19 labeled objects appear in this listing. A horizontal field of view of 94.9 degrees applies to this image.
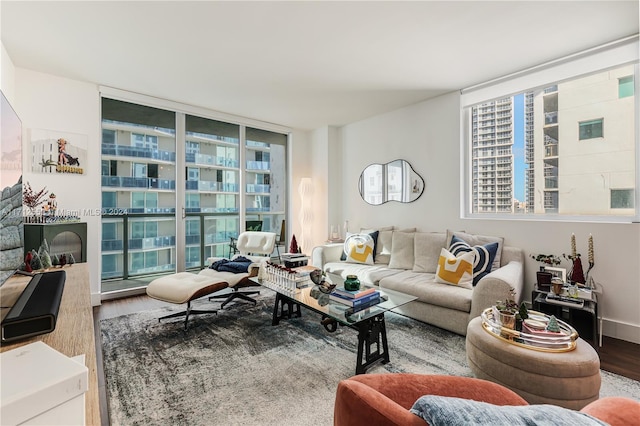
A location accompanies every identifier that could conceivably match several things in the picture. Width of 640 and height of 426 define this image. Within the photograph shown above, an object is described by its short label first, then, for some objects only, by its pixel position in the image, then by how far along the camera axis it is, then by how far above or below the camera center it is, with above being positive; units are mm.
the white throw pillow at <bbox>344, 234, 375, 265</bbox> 3863 -506
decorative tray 1636 -734
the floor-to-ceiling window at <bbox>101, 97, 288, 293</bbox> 3814 +324
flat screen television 1284 +98
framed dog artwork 3148 +667
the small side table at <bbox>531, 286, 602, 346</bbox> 2211 -809
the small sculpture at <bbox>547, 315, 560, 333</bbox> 1729 -682
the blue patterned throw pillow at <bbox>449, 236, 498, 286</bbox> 2899 -443
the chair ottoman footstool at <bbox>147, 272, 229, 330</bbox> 2601 -708
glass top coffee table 2006 -722
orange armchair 696 -580
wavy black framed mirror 4133 +423
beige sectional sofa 2378 -682
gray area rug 1658 -1109
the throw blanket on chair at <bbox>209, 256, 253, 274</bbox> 3266 -613
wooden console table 841 -494
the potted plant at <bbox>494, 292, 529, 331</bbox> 1825 -657
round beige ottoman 1512 -868
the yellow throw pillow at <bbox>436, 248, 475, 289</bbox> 2777 -565
